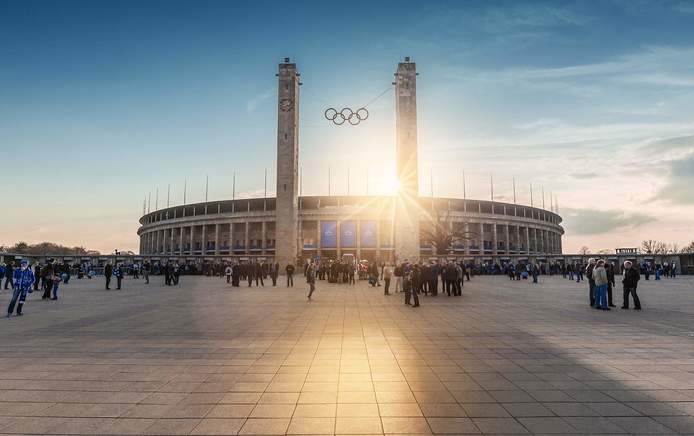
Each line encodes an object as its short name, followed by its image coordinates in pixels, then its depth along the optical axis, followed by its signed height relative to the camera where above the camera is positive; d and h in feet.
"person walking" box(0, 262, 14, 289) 81.05 -2.68
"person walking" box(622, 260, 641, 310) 47.57 -2.66
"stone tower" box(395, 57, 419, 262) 172.65 +36.15
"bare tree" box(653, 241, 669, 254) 416.46 +9.73
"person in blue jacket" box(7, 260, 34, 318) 42.63 -2.54
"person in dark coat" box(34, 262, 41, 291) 78.74 -3.22
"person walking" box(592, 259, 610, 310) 47.44 -3.09
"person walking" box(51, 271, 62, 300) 61.72 -3.81
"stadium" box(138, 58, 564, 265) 177.78 +23.30
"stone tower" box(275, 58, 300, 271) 171.94 +38.76
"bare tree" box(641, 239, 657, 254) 417.81 +11.79
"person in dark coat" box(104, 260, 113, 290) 83.46 -2.75
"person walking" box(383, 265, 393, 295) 71.30 -3.08
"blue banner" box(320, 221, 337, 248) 245.24 +13.62
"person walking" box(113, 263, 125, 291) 84.17 -3.17
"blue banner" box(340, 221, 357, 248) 251.80 +14.44
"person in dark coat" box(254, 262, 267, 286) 103.20 -2.86
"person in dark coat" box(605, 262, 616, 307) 50.47 -2.57
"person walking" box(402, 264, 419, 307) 53.72 -3.62
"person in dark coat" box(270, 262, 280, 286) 96.81 -3.71
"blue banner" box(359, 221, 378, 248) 244.42 +13.98
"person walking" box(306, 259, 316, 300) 60.00 -2.59
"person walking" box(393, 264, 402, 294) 72.90 -2.45
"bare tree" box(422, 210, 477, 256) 217.77 +12.89
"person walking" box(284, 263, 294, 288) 92.48 -3.60
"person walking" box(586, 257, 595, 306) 50.78 -2.58
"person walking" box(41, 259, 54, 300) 61.93 -2.97
